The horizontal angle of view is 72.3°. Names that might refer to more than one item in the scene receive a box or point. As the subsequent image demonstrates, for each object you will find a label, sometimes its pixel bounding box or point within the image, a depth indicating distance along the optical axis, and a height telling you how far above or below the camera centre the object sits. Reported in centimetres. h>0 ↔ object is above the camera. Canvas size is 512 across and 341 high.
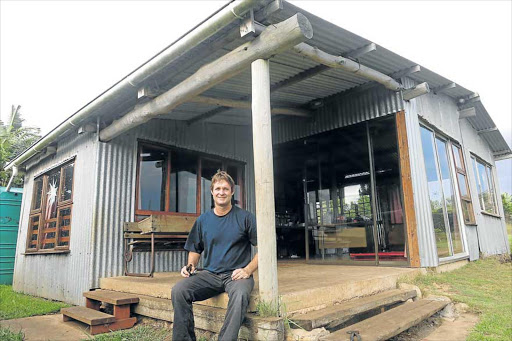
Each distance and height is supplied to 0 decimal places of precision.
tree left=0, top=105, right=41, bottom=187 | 1582 +583
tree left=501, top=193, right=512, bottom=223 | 1161 +104
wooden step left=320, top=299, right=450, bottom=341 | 261 -74
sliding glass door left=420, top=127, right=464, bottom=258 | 565 +61
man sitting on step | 266 -15
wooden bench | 487 +13
